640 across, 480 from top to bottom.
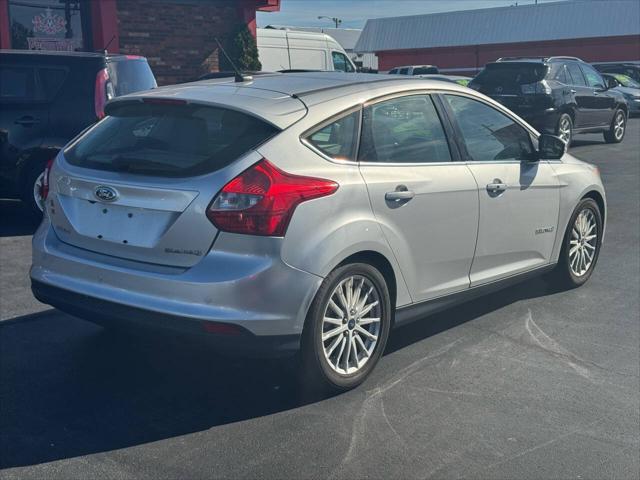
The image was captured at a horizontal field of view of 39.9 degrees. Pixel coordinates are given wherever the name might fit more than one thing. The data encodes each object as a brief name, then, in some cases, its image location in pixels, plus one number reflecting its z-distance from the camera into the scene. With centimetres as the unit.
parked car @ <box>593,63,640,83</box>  3055
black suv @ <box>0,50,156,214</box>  907
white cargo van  2220
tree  1930
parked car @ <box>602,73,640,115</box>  2636
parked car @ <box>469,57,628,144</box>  1589
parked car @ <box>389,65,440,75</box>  3516
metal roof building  4397
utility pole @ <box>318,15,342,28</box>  9806
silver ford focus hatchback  427
